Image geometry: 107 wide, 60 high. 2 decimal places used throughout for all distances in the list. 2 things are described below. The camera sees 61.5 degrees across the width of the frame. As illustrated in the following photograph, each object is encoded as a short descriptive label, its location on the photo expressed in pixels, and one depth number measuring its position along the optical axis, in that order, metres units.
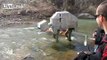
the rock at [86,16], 12.10
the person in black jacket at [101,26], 0.86
